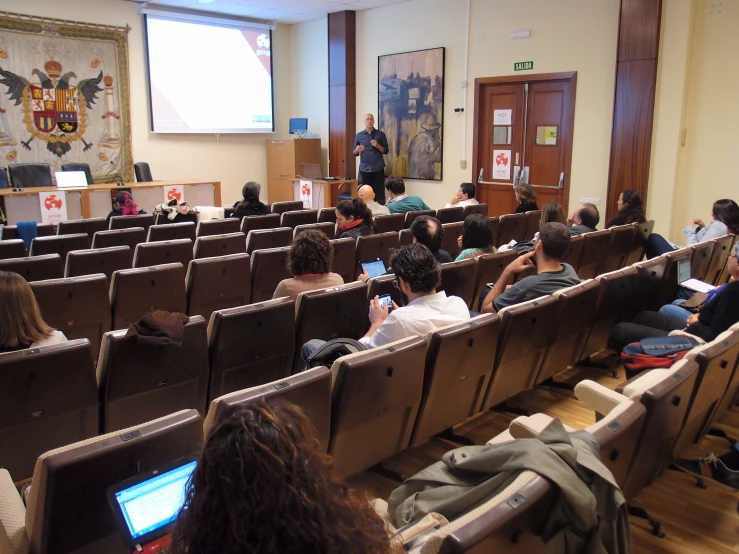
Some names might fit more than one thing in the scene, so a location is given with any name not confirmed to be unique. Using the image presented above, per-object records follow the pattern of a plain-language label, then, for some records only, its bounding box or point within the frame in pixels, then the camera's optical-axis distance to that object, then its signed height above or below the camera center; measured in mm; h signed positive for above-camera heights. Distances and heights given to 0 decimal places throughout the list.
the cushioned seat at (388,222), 6184 -671
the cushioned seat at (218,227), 5959 -694
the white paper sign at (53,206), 8078 -664
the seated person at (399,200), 7184 -509
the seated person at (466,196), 7444 -476
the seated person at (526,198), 6844 -456
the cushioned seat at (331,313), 3195 -844
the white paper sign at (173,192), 9344 -546
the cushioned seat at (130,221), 6137 -665
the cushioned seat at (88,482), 1474 -803
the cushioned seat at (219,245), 4934 -731
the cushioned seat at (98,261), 4293 -745
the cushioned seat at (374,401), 2236 -944
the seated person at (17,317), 2537 -672
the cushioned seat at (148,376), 2461 -920
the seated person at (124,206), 7055 -575
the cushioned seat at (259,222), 6273 -685
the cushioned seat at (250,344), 2816 -894
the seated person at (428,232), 4227 -516
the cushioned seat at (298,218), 6645 -674
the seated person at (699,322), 3121 -919
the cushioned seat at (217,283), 4051 -859
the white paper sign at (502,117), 8945 +582
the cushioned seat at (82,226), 5898 -688
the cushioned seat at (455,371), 2592 -950
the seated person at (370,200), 6918 -493
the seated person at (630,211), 5980 -521
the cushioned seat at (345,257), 4764 -787
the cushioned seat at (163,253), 4508 -727
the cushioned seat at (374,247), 5012 -751
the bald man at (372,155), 9938 +25
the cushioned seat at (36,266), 4086 -744
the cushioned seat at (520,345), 2932 -938
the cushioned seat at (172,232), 5520 -691
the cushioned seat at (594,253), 5051 -801
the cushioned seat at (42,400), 2230 -916
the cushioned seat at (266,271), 4465 -841
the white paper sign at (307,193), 10956 -648
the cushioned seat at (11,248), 4758 -719
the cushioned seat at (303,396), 1789 -760
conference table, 7984 -581
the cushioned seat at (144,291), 3715 -834
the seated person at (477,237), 4492 -586
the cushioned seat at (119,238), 5230 -710
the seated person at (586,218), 5656 -568
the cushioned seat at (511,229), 6297 -744
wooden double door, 8383 +282
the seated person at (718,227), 5512 -625
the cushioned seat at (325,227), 5816 -671
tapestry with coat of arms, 8797 +905
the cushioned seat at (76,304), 3426 -848
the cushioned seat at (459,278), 3881 -782
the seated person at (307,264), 3514 -617
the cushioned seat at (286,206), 7973 -655
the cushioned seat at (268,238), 5312 -723
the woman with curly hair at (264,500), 865 -493
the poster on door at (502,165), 9062 -119
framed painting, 9812 +754
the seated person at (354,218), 5324 -532
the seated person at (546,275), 3467 -673
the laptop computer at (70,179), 8484 -325
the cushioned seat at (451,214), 6822 -639
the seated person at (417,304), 2801 -693
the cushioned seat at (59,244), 4902 -722
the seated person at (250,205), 6816 -551
